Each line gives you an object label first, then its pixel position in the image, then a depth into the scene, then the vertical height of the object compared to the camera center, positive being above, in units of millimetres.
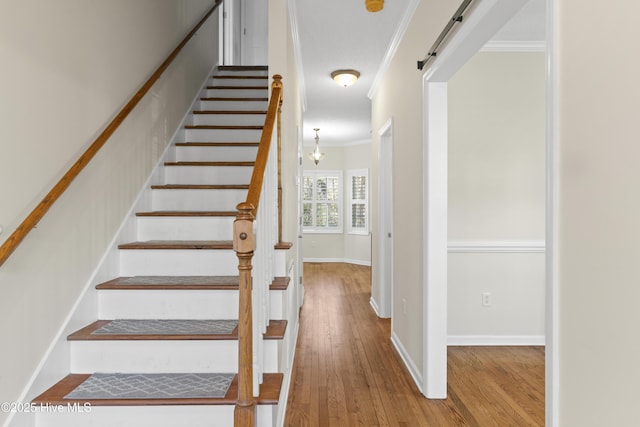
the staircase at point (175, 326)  1517 -594
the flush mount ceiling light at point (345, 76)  3949 +1459
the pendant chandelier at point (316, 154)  7055 +1090
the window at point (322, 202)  8852 +206
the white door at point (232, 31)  5203 +2656
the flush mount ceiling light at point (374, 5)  1899 +1076
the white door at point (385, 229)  4348 -222
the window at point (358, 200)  8438 +246
